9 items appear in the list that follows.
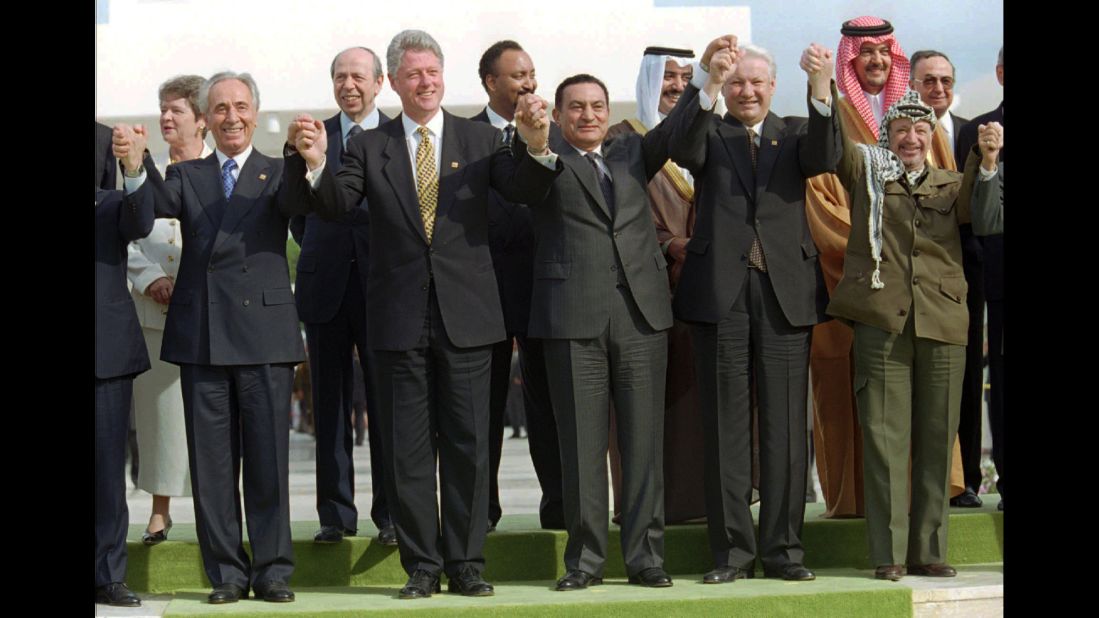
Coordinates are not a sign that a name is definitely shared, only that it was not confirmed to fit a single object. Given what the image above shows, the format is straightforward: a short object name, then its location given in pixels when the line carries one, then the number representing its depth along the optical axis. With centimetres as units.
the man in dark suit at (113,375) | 1193
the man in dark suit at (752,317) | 1227
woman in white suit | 1316
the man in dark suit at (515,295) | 1284
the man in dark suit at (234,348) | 1181
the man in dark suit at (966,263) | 1393
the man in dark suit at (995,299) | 1360
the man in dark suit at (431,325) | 1186
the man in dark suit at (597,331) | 1197
